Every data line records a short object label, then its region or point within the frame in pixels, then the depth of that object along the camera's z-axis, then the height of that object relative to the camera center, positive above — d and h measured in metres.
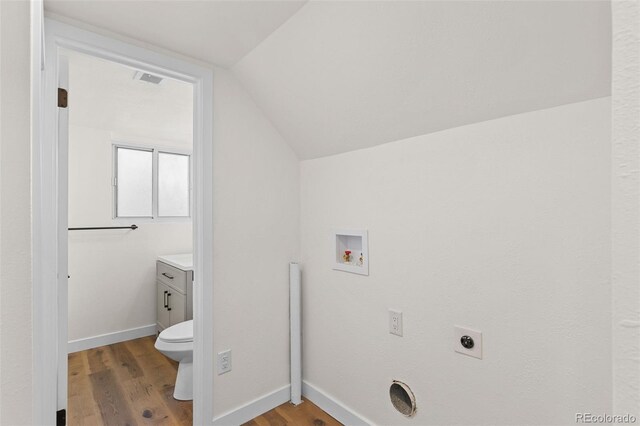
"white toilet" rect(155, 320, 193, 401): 2.18 -0.97
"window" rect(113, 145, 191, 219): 3.30 +0.32
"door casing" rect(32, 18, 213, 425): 1.34 +0.03
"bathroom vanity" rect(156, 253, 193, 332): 2.74 -0.70
